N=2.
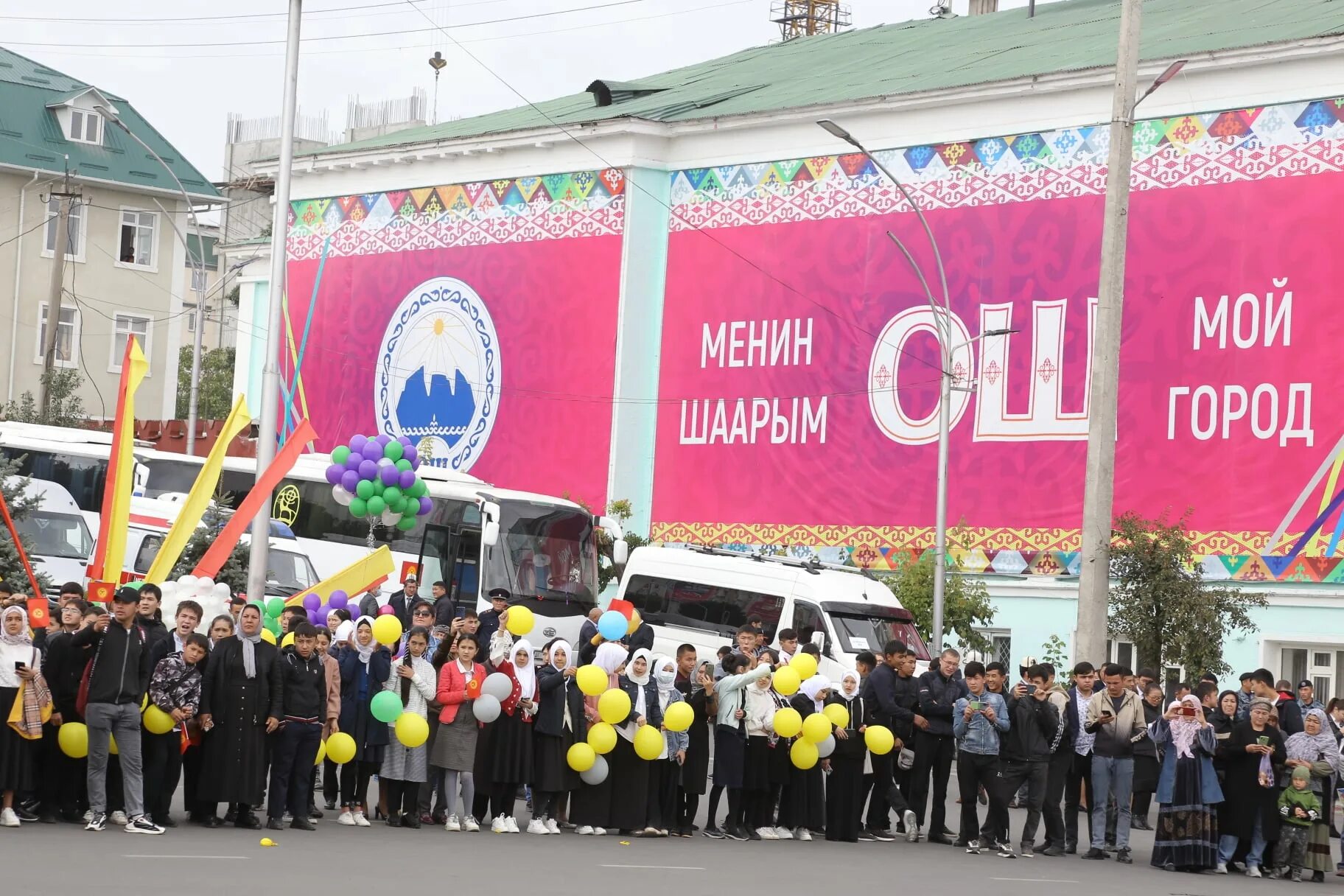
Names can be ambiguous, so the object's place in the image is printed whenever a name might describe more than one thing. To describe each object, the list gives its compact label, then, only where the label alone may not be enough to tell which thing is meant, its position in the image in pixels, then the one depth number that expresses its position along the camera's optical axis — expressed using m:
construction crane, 75.44
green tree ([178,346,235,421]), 75.19
